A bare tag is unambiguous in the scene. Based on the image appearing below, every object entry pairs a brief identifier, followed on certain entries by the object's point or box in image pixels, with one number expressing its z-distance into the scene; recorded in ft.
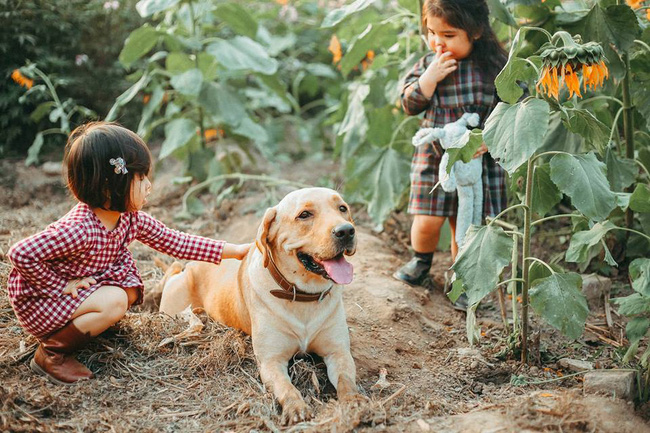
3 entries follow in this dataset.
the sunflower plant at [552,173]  7.63
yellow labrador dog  8.48
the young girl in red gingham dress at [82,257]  8.33
